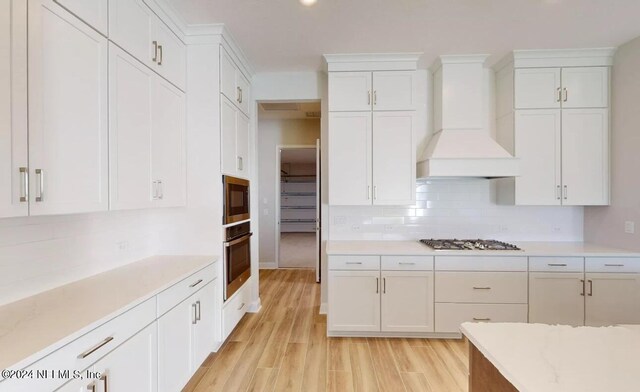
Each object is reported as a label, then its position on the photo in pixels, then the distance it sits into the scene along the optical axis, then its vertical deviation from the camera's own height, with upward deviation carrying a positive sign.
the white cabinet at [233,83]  2.55 +1.09
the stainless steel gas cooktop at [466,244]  2.78 -0.49
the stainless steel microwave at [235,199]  2.54 -0.05
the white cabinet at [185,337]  1.72 -0.97
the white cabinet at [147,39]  1.69 +1.04
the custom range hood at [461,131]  2.76 +0.66
